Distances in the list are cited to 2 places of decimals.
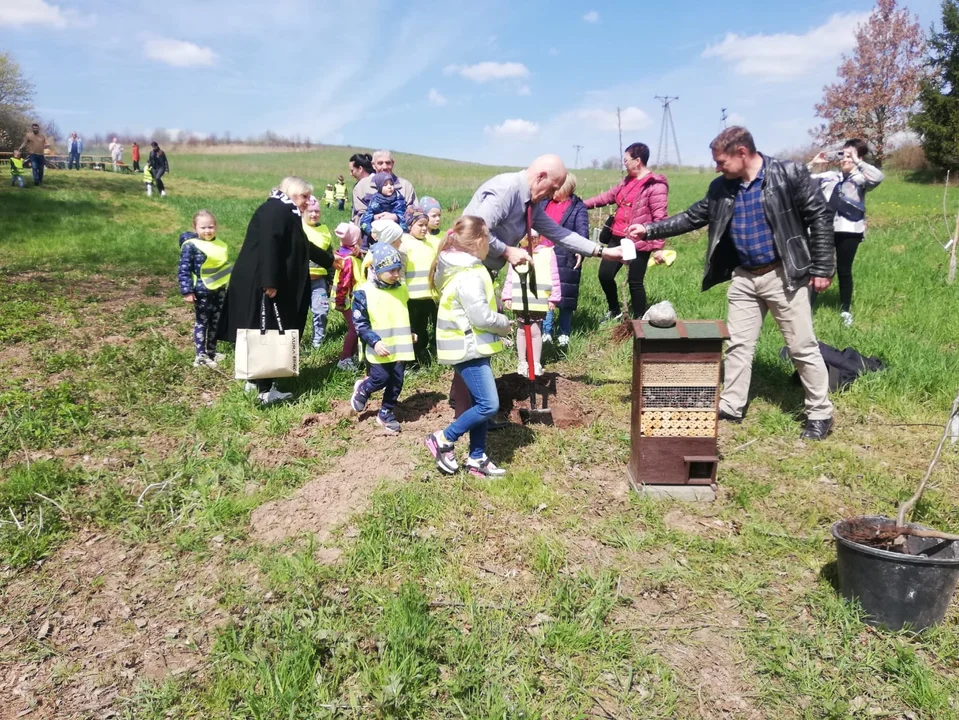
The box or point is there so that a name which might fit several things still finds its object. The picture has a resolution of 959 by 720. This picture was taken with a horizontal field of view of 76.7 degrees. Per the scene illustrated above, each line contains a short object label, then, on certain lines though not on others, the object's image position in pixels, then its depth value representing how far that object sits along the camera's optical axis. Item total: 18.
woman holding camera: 7.00
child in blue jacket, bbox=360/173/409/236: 6.64
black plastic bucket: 2.74
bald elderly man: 4.54
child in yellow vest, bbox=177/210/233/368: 6.27
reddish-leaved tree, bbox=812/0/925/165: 42.84
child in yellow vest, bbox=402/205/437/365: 6.04
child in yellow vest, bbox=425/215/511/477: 3.96
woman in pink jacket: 6.91
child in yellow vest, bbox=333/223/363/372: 6.30
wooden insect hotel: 3.91
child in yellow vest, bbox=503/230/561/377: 5.73
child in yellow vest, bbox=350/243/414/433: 4.88
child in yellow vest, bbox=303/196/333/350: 6.81
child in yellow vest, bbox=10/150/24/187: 20.77
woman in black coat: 5.30
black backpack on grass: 5.52
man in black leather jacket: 4.45
